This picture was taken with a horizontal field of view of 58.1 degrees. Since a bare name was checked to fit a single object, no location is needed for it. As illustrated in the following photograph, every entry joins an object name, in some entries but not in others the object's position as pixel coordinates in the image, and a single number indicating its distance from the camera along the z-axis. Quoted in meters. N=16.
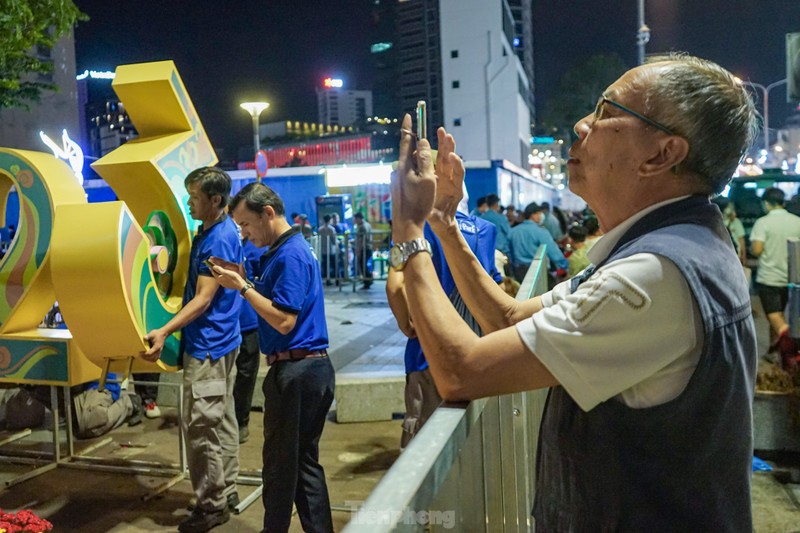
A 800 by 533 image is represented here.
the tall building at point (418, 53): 72.75
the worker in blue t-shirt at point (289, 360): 3.99
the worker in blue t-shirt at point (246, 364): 6.75
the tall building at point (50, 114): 33.98
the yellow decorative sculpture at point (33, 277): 5.59
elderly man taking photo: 1.42
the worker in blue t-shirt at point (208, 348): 4.79
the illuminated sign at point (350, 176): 25.05
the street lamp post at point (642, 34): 17.12
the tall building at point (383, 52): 85.25
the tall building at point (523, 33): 96.00
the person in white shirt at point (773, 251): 8.31
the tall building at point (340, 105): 108.06
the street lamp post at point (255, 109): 17.38
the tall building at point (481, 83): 58.81
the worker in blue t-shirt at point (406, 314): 3.87
